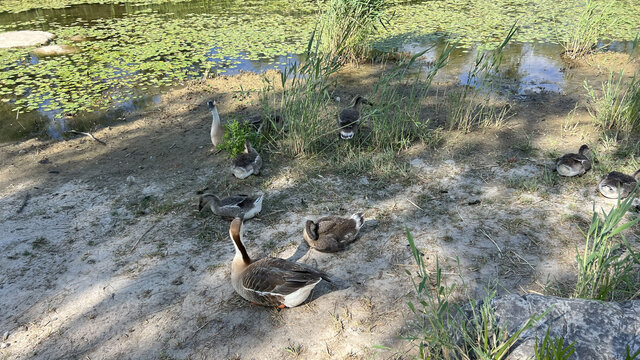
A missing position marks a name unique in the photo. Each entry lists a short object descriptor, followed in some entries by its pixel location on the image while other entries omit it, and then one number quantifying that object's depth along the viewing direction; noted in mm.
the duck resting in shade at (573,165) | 5324
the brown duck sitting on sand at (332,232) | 4363
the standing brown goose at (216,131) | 6398
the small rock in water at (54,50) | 11138
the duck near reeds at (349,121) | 6117
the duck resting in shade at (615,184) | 4785
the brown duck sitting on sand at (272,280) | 3662
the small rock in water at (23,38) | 11875
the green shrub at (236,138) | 6051
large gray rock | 2471
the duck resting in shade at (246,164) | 5652
